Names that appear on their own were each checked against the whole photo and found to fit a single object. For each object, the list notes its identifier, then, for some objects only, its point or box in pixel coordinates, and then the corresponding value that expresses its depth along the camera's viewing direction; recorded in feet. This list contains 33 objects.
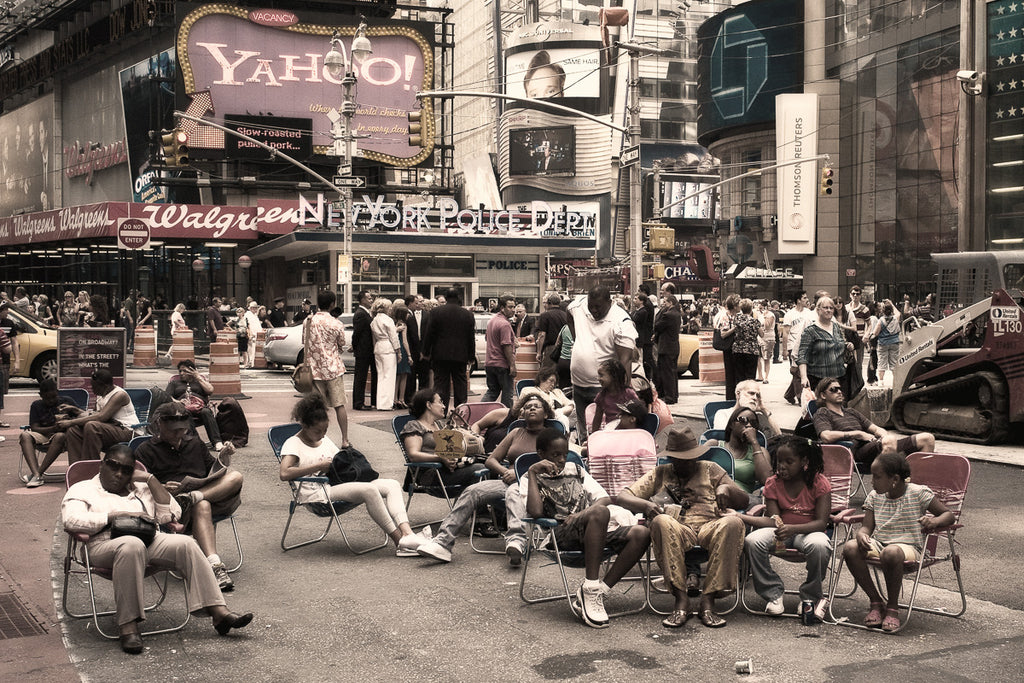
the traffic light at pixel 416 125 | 90.80
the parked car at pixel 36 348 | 74.38
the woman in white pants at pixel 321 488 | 28.94
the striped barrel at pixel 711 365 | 78.69
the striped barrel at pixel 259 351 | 101.04
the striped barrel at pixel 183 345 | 87.15
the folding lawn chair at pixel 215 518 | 26.87
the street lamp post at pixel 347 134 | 93.61
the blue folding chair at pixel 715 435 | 34.35
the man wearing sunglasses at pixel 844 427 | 33.09
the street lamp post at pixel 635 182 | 75.36
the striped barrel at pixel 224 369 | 70.59
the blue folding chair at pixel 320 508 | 29.17
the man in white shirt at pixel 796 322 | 64.62
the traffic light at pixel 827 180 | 118.32
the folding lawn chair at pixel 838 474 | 26.78
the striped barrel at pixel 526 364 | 72.84
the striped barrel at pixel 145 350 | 95.71
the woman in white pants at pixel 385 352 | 62.44
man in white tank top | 35.22
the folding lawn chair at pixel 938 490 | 23.02
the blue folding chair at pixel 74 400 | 40.19
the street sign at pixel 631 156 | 78.95
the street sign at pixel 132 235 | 93.86
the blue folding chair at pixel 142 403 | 41.77
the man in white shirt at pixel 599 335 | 37.01
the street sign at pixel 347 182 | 101.08
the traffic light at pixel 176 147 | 98.68
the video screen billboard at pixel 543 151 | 359.05
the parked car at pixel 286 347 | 92.63
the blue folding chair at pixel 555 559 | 23.91
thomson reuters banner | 218.38
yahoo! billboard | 175.94
